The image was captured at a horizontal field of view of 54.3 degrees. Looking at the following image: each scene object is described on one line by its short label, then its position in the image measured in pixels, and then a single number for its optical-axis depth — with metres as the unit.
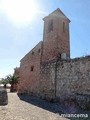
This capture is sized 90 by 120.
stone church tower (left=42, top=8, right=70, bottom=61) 9.31
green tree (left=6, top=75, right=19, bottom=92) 12.83
